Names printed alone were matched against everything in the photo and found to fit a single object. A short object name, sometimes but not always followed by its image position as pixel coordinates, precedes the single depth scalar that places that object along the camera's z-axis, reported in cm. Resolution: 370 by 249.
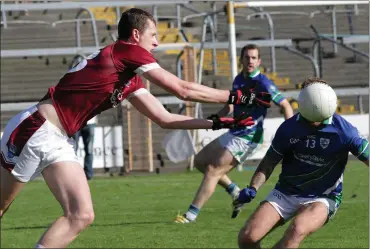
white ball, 1758
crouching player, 1798
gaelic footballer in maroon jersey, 1636
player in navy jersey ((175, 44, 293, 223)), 2891
